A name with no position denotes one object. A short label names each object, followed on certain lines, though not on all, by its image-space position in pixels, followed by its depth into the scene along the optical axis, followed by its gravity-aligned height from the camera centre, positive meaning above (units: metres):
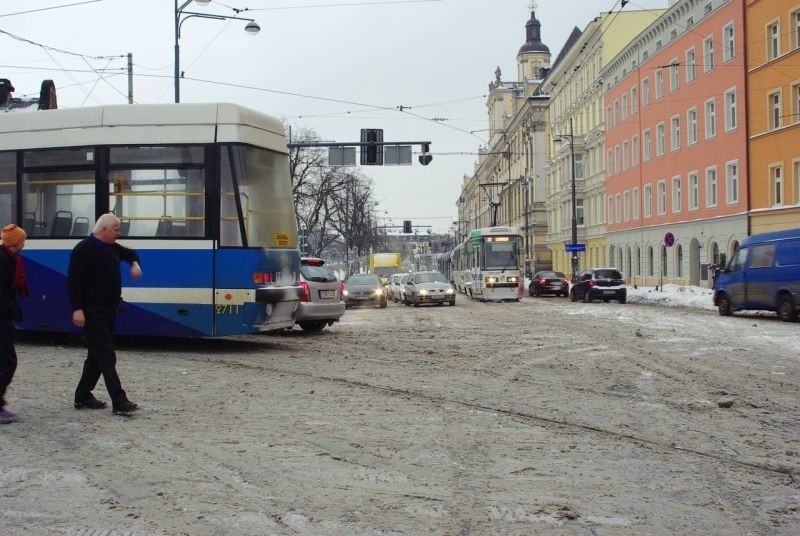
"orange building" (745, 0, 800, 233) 35.50 +6.96
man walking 7.35 -0.20
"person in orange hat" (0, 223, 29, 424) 7.27 -0.18
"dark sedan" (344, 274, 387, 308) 32.94 -0.95
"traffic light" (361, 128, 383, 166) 28.02 +4.16
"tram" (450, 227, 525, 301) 36.25 +0.23
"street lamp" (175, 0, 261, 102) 22.78 +7.31
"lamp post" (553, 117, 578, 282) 53.16 +1.18
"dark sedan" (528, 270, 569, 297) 45.06 -0.90
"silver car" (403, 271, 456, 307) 32.56 -0.88
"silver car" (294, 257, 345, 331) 16.94 -0.53
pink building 41.06 +7.24
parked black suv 35.50 -0.77
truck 53.94 +0.33
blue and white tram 12.80 +1.03
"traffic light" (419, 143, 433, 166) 30.50 +4.13
